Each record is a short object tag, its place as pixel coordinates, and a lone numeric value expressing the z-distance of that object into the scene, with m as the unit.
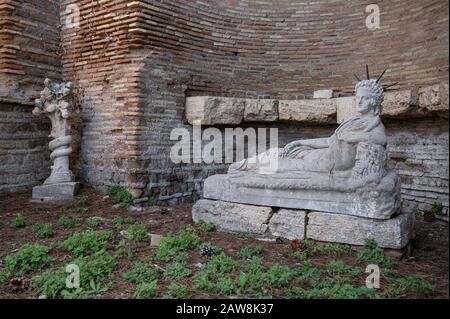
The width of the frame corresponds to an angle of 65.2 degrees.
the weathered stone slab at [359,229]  3.55
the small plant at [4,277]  3.20
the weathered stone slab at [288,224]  4.09
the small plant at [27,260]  3.43
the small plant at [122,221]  4.75
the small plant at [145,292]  2.84
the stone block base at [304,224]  3.60
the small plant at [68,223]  4.72
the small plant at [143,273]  3.17
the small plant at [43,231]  4.37
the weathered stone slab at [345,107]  6.29
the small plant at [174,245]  3.64
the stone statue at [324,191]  3.65
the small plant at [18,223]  4.71
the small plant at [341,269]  3.21
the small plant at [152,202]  5.92
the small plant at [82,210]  5.34
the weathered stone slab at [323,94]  6.98
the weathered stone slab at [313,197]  3.61
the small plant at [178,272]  3.22
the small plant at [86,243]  3.79
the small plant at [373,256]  3.43
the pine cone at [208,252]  3.68
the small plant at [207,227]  4.52
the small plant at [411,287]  2.80
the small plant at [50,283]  2.94
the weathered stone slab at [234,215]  4.31
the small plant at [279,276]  3.01
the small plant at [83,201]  5.66
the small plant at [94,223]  4.71
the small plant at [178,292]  2.82
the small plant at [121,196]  5.64
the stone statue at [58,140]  5.85
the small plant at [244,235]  4.30
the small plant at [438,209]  5.43
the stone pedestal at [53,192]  5.80
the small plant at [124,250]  3.69
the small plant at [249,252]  3.70
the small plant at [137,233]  4.22
